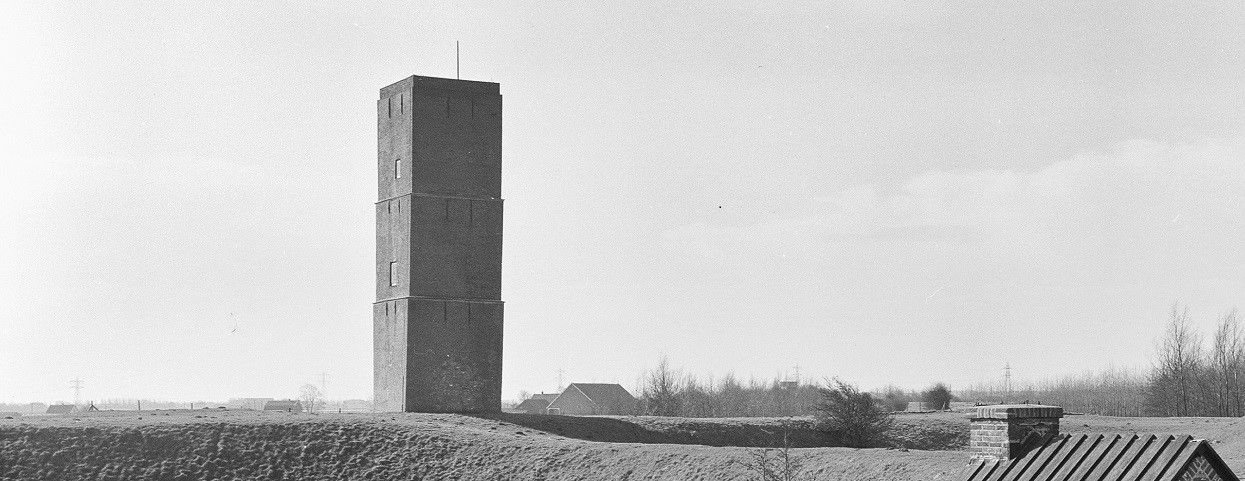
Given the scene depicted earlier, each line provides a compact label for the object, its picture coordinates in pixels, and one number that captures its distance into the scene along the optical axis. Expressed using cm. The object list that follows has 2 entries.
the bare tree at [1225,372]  6469
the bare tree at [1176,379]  6406
